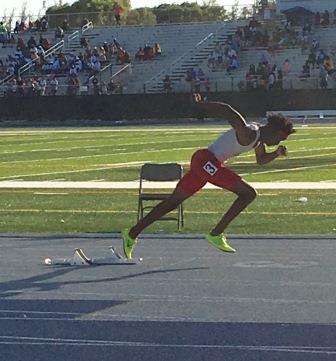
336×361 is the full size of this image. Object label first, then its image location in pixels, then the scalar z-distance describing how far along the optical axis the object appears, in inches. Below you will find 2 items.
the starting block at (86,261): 470.0
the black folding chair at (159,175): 609.3
